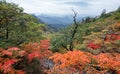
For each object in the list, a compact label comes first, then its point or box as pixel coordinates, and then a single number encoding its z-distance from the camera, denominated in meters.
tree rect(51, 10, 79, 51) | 12.56
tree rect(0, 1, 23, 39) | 8.85
